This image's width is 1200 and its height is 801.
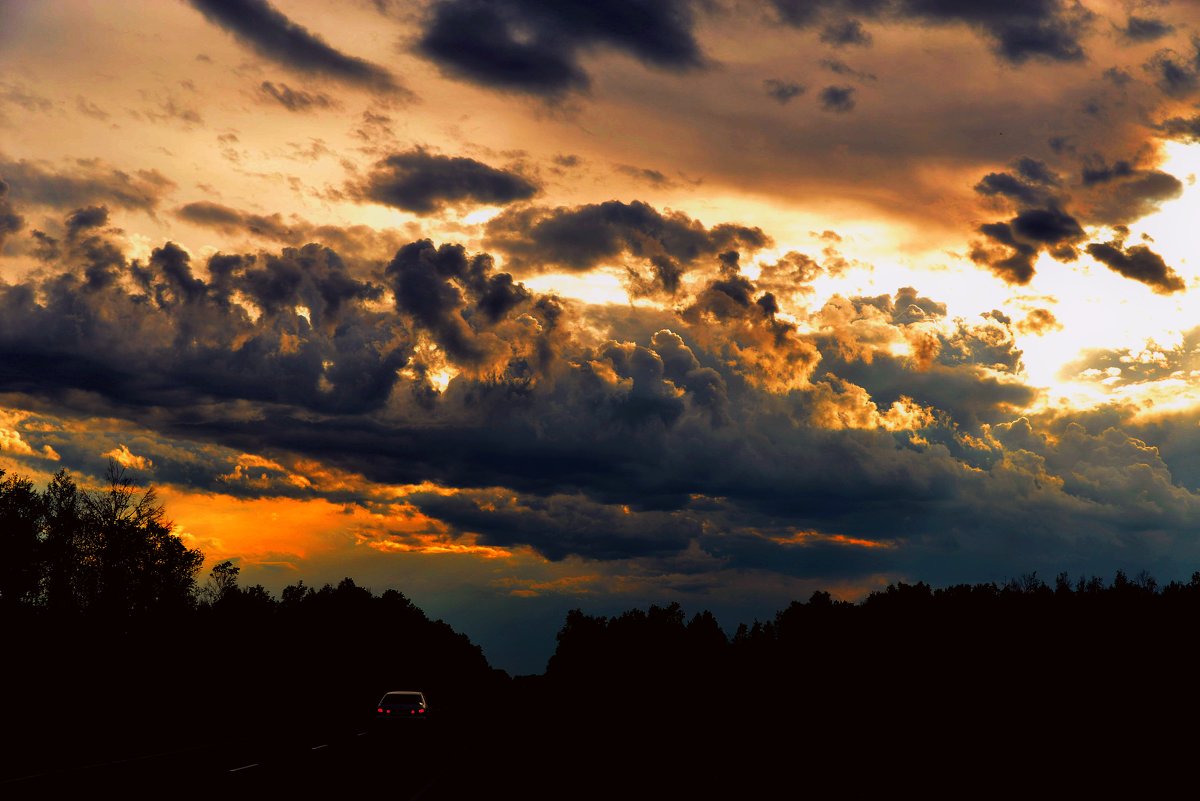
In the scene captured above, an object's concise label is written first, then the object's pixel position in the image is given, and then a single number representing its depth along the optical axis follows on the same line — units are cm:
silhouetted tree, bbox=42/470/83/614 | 9512
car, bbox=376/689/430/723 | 4216
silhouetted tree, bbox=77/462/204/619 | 9712
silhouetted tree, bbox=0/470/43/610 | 8662
